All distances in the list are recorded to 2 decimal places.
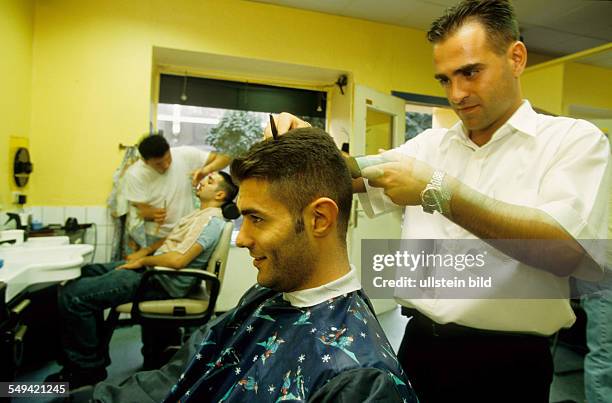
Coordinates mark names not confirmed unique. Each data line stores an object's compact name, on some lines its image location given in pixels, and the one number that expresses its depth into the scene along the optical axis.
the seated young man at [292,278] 0.90
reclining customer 2.21
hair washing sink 1.52
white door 3.54
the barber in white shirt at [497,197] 0.88
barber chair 2.25
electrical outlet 2.87
